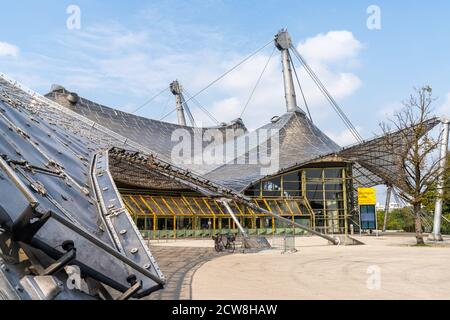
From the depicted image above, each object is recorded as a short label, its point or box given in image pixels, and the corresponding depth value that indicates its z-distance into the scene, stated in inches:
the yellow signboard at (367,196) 1789.6
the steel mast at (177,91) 3661.4
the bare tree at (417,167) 1224.8
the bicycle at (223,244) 949.8
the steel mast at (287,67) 2637.8
